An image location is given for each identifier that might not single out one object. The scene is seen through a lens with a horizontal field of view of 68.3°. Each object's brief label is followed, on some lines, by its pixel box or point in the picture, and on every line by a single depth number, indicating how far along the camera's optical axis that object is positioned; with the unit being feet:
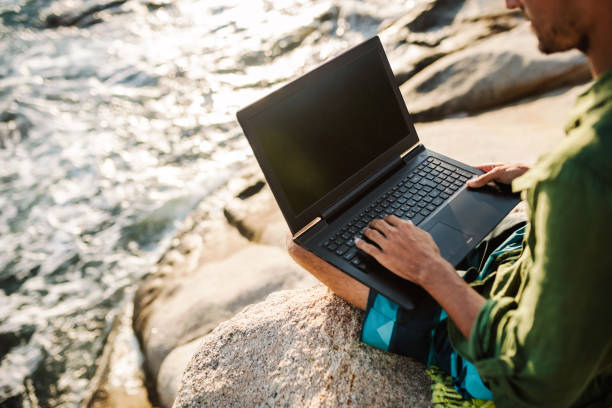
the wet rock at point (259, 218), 13.78
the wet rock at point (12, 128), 24.98
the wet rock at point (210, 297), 11.37
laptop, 5.94
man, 3.15
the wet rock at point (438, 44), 19.19
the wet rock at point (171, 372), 10.35
